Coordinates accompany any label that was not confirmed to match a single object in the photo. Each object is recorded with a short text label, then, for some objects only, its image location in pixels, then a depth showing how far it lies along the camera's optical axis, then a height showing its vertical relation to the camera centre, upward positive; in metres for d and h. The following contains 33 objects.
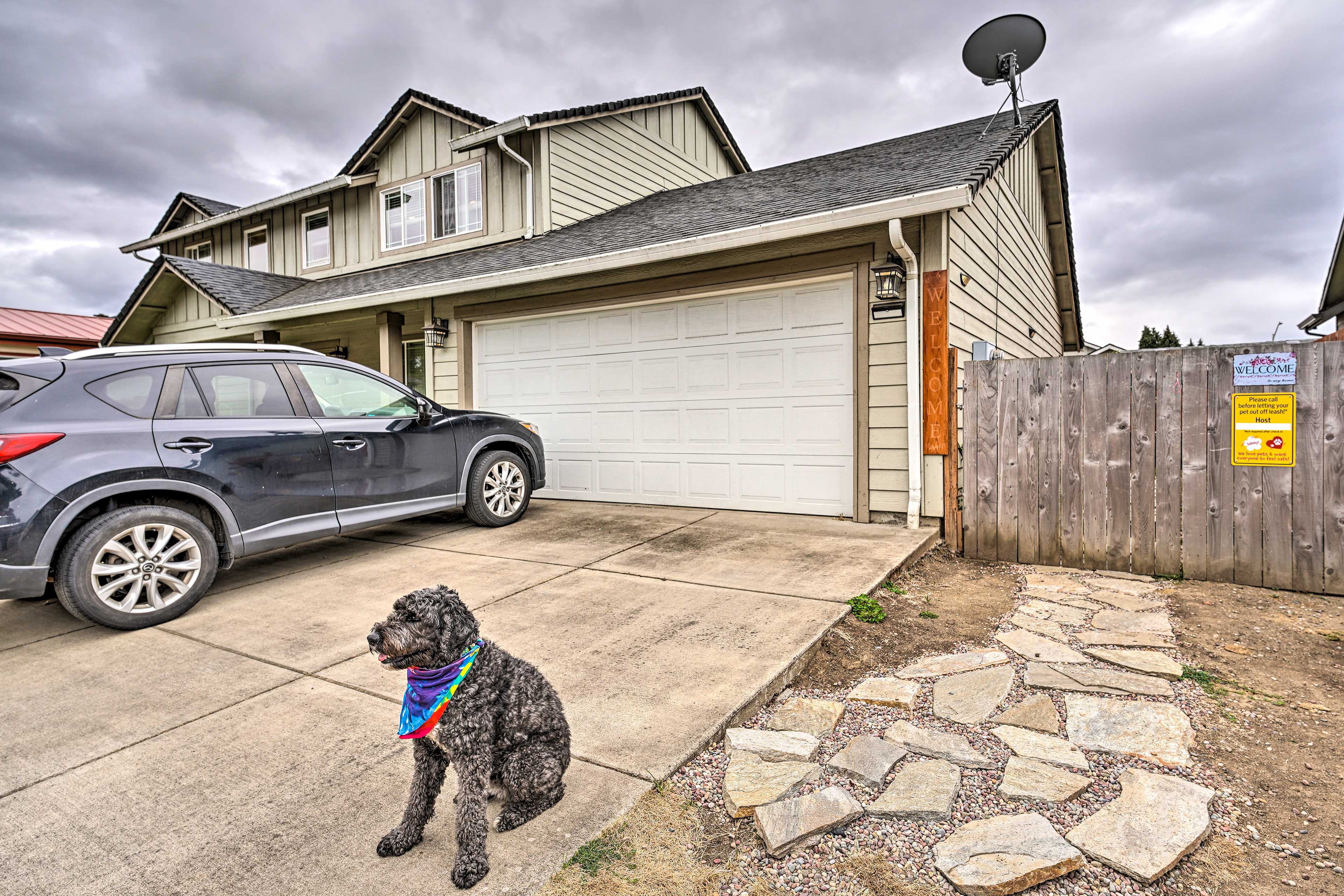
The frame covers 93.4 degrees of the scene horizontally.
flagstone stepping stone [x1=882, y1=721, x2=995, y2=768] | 2.07 -1.02
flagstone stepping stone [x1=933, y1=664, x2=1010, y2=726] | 2.41 -1.01
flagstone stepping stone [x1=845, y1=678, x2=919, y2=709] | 2.49 -1.00
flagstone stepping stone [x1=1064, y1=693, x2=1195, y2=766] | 2.11 -1.01
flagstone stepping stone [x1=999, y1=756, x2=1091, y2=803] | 1.87 -1.02
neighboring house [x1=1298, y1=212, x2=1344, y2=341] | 9.12 +2.29
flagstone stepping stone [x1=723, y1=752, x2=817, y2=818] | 1.84 -1.03
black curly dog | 1.52 -0.74
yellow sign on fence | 3.88 +0.10
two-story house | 5.53 +1.87
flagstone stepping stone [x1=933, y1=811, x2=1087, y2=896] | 1.51 -1.03
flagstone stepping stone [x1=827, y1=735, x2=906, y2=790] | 1.98 -1.02
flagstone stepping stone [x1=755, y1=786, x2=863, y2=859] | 1.67 -1.03
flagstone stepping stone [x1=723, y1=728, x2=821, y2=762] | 2.11 -1.02
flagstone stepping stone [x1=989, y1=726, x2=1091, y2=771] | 2.06 -1.02
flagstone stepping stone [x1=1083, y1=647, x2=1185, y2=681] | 2.74 -0.97
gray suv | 3.16 -0.07
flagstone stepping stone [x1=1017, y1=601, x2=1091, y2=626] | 3.46 -0.95
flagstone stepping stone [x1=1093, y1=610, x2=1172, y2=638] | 3.26 -0.94
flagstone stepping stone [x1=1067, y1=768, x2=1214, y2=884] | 1.57 -1.02
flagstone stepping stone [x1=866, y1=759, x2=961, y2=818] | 1.79 -1.03
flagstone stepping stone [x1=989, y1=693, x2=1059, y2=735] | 2.31 -1.02
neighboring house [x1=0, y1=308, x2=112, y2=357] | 15.25 +3.12
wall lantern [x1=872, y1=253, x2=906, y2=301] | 5.26 +1.41
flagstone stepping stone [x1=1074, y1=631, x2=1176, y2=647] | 3.05 -0.96
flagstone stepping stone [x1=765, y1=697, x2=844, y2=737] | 2.31 -1.02
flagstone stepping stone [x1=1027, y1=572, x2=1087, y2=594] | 4.05 -0.91
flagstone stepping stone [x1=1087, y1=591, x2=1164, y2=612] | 3.65 -0.93
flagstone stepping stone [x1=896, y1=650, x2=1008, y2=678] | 2.80 -0.99
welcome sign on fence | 3.86 +0.46
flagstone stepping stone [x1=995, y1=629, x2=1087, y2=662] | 2.94 -0.98
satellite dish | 6.93 +4.49
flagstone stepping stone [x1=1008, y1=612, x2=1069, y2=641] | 3.24 -0.96
